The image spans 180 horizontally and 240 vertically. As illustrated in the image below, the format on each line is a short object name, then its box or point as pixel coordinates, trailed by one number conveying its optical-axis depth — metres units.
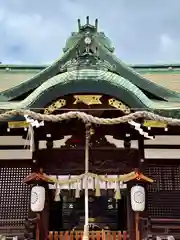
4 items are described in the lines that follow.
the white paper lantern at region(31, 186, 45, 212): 6.93
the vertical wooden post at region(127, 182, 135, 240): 7.06
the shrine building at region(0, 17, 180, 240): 6.54
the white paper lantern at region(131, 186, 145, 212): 6.92
